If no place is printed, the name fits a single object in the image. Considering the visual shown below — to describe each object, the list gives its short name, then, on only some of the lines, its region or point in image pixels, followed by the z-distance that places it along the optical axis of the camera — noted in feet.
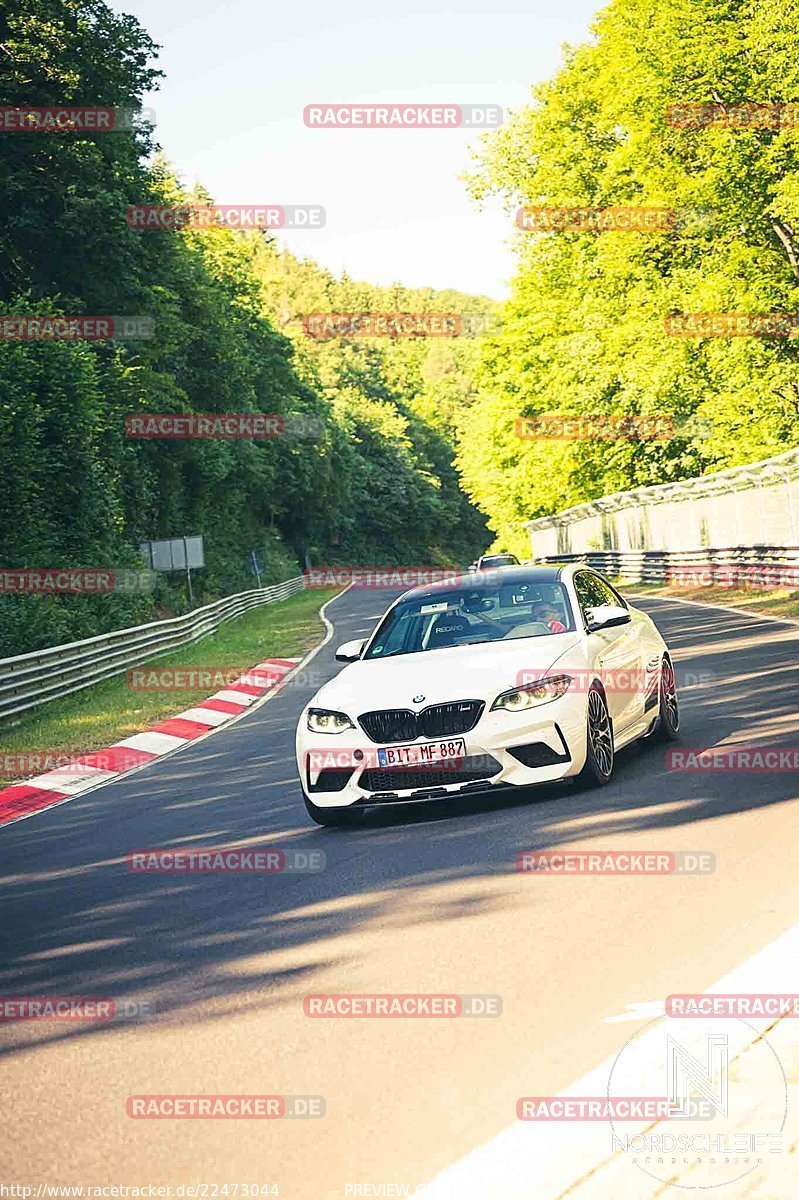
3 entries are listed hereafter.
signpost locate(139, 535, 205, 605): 149.28
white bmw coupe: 32.12
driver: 35.94
